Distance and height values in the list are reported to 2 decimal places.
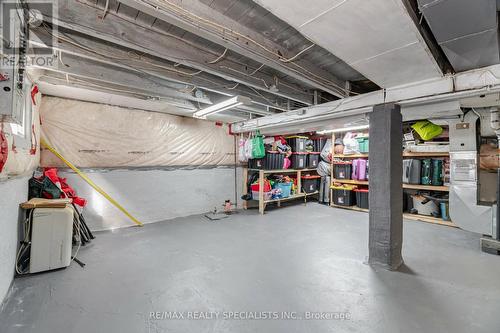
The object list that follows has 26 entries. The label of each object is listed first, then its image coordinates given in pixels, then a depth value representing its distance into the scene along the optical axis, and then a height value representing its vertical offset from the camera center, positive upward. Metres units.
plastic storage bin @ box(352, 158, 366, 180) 5.28 -0.05
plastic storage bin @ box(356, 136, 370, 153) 5.21 +0.56
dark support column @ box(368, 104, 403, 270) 2.47 -0.23
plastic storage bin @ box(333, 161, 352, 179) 5.57 -0.08
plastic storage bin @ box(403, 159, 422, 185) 4.57 -0.08
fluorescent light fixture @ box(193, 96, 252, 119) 2.99 +0.90
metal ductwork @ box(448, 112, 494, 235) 3.45 -0.18
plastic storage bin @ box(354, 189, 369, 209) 5.20 -0.74
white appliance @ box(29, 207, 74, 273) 2.28 -0.79
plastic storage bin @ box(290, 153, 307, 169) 5.70 +0.16
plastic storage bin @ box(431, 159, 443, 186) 4.42 -0.09
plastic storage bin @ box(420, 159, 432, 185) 4.49 -0.09
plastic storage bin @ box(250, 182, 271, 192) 5.10 -0.50
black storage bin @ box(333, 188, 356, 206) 5.46 -0.76
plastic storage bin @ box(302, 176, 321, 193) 6.07 -0.47
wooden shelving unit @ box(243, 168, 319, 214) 4.95 -0.51
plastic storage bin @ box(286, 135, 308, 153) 5.67 +0.62
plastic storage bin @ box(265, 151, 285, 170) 5.09 +0.14
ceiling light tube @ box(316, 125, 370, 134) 4.80 +0.89
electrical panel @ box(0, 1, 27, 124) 1.29 +0.65
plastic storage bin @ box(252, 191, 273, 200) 5.07 -0.68
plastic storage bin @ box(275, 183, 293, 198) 5.42 -0.54
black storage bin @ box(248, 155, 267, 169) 5.09 +0.07
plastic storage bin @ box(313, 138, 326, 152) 6.40 +0.65
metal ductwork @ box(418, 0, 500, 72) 1.28 +0.93
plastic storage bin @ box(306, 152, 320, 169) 6.15 +0.18
